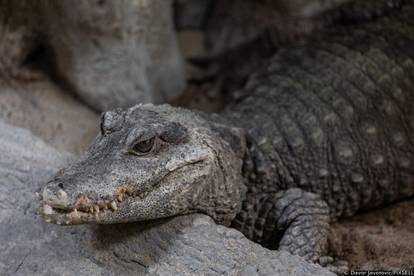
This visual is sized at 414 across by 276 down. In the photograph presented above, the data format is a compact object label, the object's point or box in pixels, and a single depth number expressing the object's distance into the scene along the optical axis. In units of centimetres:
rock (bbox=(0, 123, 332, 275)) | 528
